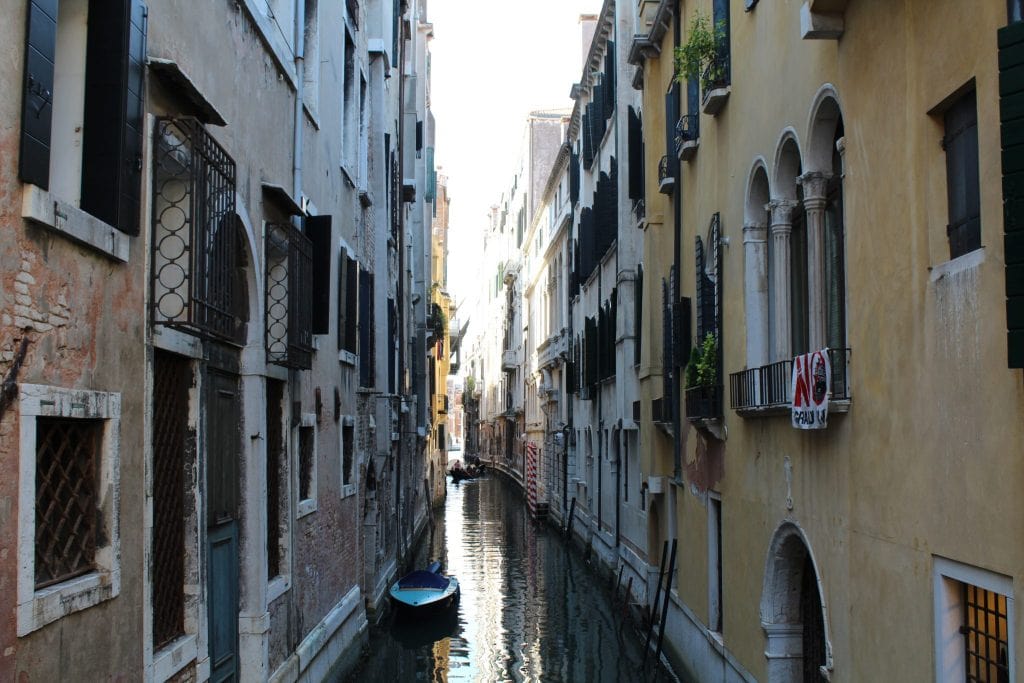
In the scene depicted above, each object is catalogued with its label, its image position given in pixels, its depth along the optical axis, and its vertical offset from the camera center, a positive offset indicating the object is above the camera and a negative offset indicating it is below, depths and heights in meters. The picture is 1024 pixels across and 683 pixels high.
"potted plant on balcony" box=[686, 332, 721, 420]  11.28 +0.56
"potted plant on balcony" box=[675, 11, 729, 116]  10.95 +3.87
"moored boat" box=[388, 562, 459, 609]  17.09 -2.52
